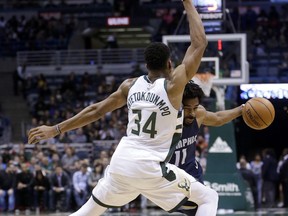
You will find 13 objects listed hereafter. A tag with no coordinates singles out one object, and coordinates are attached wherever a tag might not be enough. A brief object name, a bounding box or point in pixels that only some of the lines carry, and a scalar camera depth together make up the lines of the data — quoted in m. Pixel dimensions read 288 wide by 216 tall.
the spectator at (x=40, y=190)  19.08
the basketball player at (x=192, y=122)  7.28
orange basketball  7.55
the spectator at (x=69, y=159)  19.63
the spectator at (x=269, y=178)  18.84
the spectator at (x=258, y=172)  18.89
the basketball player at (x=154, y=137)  6.20
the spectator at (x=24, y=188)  19.16
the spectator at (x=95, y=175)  18.70
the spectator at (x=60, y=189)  19.03
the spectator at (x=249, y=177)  18.66
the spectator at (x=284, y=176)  18.84
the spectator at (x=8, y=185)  19.19
